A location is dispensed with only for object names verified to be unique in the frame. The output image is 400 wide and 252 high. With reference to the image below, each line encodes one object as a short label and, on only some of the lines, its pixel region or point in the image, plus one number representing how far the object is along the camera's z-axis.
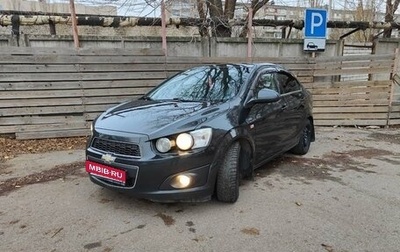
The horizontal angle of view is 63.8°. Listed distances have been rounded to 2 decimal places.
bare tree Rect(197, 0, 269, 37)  7.85
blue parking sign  7.64
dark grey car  2.99
